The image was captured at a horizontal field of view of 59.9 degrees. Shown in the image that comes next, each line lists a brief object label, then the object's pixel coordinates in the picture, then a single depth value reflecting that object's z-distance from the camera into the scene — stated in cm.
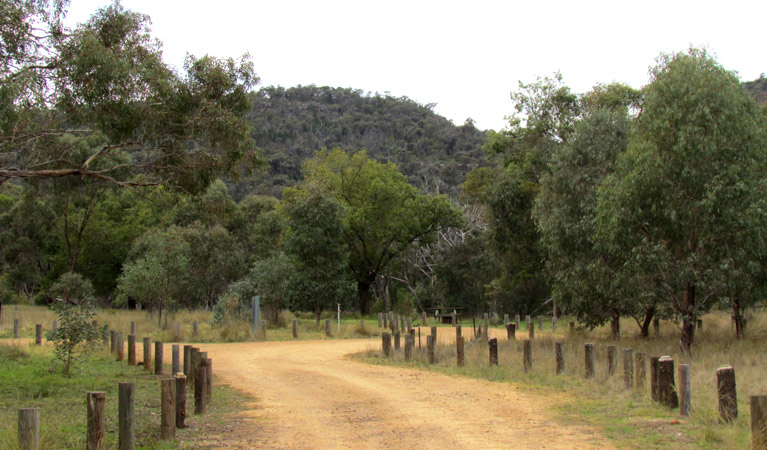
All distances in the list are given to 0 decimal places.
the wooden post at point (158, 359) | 1595
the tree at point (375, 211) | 4856
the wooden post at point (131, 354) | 1807
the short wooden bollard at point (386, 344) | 2020
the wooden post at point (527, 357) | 1580
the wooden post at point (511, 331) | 2386
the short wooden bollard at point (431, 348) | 1844
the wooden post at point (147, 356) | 1703
